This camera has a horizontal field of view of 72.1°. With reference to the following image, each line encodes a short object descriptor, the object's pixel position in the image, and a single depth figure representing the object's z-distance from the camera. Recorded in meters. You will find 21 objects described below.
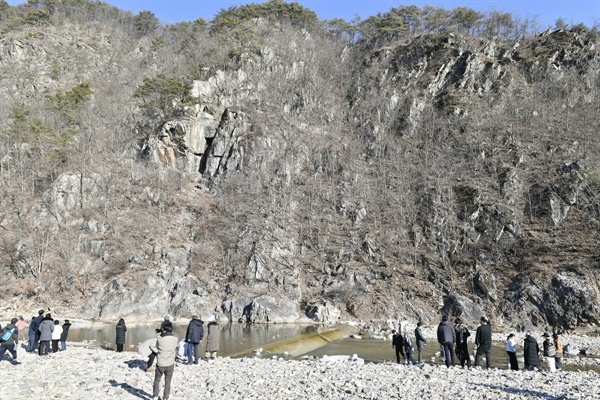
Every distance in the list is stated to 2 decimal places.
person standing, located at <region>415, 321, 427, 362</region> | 15.60
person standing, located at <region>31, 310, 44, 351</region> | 16.49
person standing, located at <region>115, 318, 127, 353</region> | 18.00
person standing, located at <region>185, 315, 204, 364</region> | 14.19
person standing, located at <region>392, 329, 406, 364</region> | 16.19
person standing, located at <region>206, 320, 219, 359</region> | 15.39
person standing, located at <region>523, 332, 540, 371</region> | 14.47
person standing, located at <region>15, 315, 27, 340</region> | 15.59
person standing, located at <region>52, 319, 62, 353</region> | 16.97
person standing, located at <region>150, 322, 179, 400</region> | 8.58
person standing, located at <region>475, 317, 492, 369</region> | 14.42
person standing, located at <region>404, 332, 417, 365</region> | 15.72
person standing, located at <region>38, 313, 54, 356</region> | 15.91
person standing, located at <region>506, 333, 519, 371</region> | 14.62
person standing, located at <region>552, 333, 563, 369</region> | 15.09
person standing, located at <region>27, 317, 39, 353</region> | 16.67
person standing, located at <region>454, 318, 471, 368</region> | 14.76
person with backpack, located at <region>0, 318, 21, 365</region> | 13.45
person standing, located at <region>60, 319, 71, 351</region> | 17.91
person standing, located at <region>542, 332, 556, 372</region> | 14.42
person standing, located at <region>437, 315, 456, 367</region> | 14.36
